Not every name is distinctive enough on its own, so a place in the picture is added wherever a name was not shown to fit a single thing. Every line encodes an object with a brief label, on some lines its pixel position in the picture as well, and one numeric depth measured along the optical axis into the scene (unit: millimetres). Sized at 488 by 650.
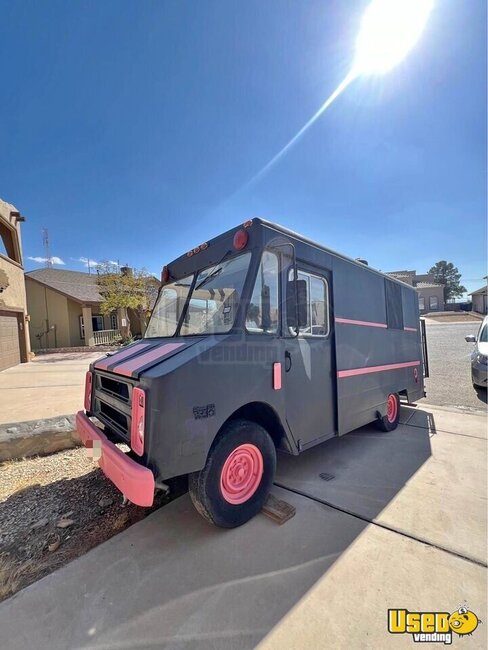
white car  7012
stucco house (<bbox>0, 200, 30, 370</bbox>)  11844
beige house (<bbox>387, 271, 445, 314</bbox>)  46219
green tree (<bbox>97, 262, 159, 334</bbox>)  19906
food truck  2127
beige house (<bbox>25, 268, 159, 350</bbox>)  20781
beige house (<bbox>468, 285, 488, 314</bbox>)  39662
